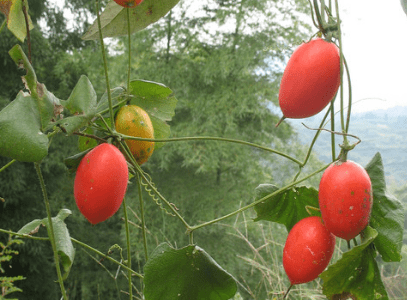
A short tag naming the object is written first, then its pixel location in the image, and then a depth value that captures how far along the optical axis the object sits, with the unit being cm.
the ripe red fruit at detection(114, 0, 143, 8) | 27
